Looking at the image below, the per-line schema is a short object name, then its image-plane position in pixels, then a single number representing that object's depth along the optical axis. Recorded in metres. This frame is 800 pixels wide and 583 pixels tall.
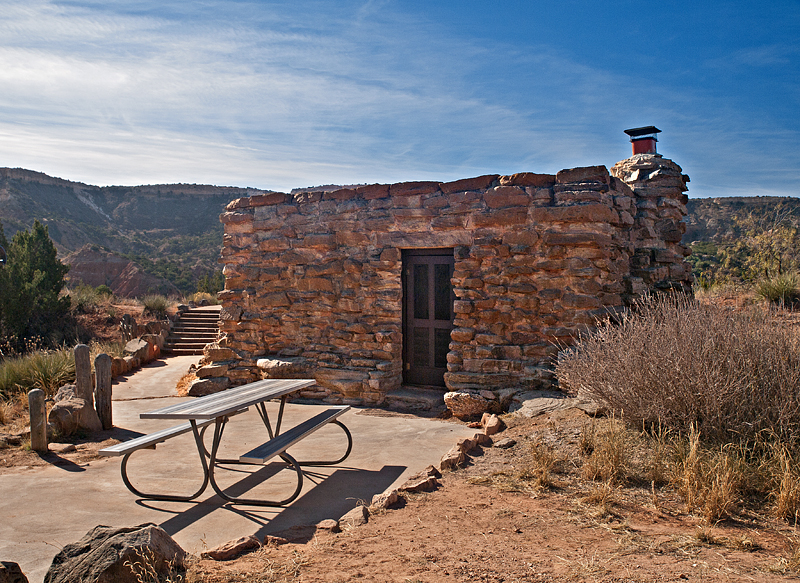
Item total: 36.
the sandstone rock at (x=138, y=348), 11.46
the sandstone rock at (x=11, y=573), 2.62
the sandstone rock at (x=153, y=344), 12.24
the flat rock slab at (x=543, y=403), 5.80
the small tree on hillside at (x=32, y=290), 13.66
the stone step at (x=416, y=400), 7.47
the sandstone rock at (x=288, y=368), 8.30
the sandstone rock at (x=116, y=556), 2.68
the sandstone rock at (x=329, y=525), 3.48
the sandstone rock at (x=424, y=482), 4.09
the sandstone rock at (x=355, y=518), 3.56
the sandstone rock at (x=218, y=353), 9.15
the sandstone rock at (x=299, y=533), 3.42
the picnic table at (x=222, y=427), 4.07
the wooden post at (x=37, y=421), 5.58
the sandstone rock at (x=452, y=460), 4.60
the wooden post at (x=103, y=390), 6.57
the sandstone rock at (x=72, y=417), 6.20
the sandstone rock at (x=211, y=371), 8.86
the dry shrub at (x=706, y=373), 4.09
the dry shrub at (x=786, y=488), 3.34
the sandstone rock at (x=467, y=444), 4.96
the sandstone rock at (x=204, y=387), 8.59
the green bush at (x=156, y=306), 16.22
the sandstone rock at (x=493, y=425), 5.81
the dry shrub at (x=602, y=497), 3.62
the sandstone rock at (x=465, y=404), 6.85
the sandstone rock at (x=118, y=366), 10.30
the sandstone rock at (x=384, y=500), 3.80
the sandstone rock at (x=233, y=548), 3.13
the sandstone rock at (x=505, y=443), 5.09
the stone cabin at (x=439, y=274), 6.90
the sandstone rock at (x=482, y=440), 5.24
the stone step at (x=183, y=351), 13.09
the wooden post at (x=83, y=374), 6.52
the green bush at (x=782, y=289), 9.23
